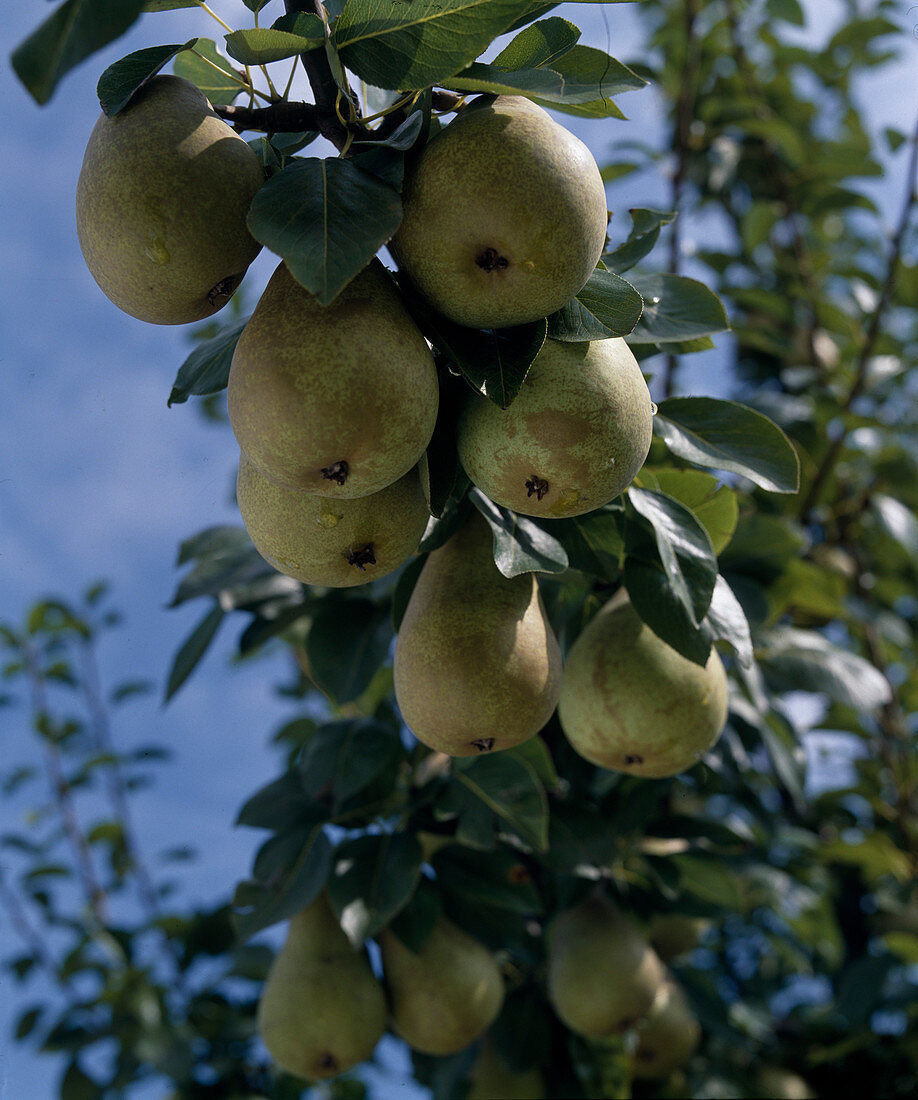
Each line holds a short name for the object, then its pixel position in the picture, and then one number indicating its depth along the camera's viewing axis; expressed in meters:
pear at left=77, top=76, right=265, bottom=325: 0.73
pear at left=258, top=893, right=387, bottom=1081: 1.02
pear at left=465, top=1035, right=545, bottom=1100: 1.10
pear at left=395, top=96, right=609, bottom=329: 0.72
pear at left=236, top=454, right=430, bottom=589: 0.77
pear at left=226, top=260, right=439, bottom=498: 0.72
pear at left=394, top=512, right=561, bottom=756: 0.80
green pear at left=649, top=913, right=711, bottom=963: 1.31
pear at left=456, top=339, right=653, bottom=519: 0.75
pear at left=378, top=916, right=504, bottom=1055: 1.03
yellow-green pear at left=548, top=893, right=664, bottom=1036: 1.08
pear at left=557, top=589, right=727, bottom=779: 0.86
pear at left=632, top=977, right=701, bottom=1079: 1.21
